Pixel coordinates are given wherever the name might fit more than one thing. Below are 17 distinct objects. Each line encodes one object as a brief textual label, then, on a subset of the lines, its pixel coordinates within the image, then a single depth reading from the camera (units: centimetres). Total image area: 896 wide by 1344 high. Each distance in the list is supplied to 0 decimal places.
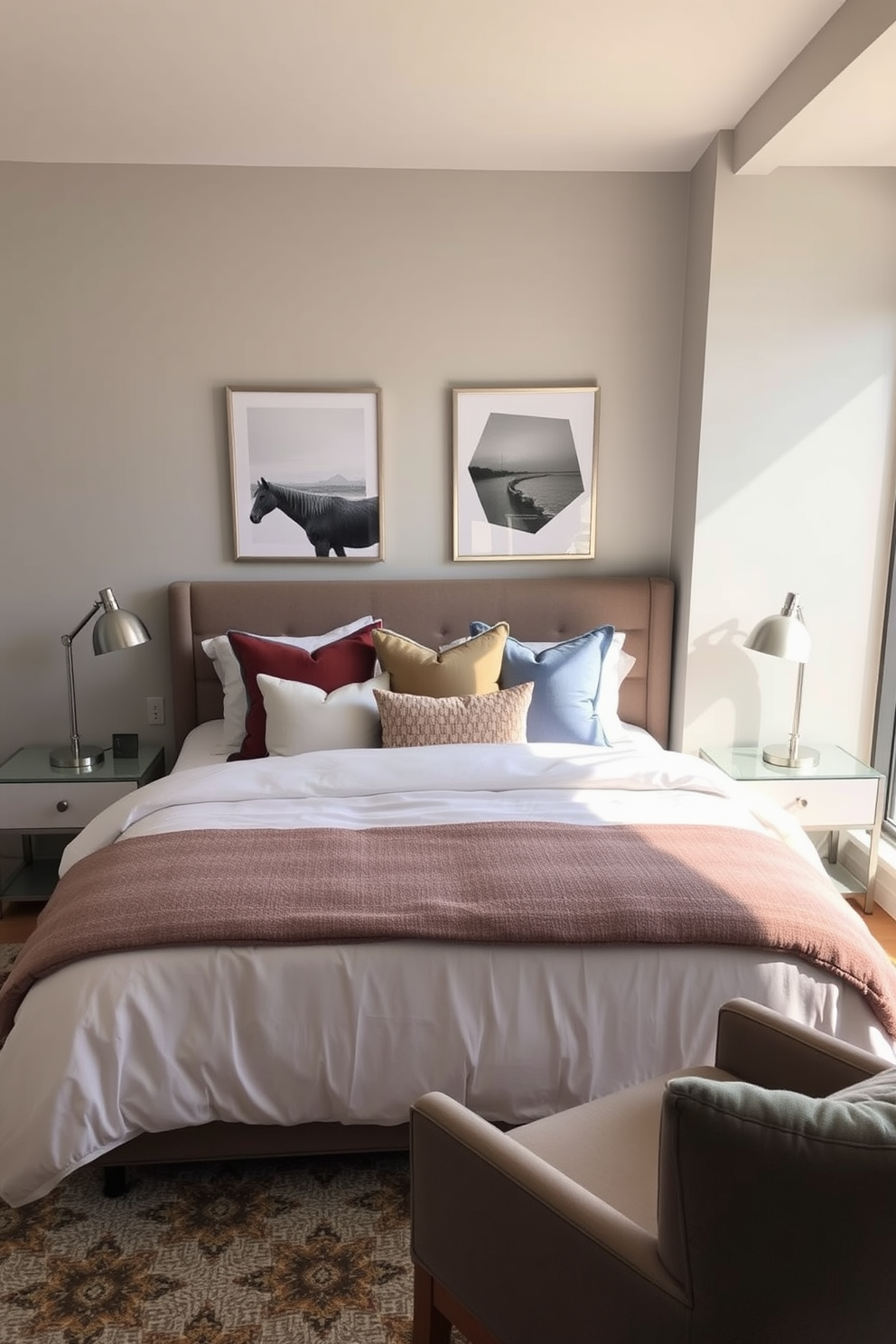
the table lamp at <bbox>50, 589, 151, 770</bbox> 340
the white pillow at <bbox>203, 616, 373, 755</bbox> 350
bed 200
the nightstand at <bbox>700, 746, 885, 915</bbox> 342
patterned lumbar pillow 316
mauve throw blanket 210
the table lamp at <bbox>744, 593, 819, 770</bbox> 338
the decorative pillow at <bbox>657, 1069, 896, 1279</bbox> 111
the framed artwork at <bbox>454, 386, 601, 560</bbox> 378
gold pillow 332
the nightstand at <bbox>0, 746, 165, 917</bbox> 346
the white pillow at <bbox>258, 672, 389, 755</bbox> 325
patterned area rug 183
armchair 113
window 369
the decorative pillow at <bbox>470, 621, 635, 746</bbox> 354
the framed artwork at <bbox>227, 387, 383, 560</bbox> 372
